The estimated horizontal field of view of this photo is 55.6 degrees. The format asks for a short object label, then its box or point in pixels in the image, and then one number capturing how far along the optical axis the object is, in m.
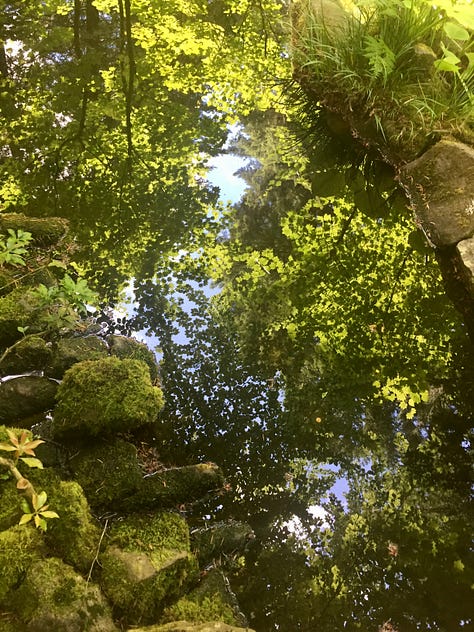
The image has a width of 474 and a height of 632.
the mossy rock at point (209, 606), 2.25
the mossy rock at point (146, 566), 2.18
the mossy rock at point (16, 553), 2.01
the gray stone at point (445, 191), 3.00
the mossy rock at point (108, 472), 2.58
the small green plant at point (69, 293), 2.64
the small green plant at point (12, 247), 2.55
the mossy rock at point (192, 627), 2.03
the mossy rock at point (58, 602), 1.94
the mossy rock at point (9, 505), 2.29
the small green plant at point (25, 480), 1.74
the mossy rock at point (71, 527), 2.22
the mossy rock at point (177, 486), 2.62
